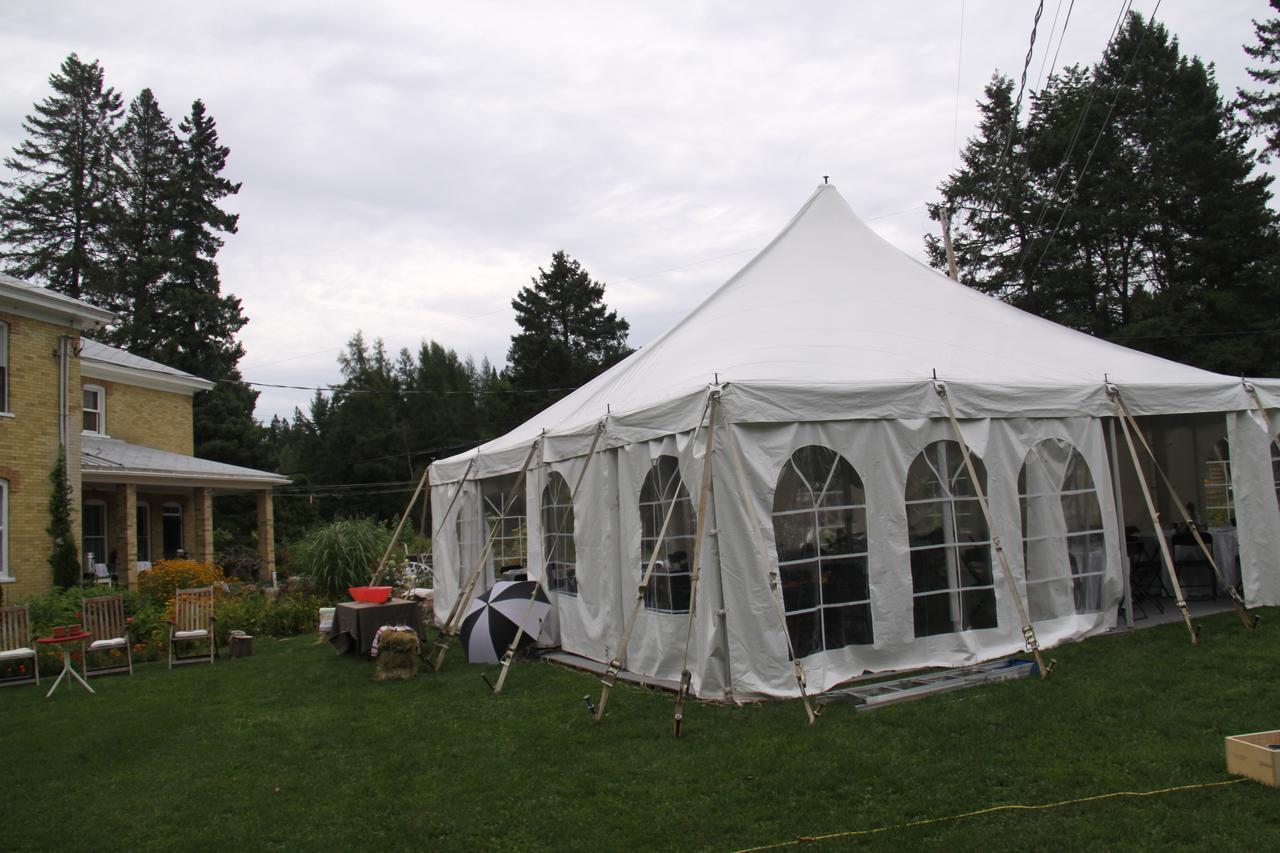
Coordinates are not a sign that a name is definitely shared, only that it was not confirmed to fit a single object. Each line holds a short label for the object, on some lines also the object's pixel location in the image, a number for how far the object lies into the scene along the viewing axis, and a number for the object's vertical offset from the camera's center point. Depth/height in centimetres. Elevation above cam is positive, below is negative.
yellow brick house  1356 +138
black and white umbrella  912 -117
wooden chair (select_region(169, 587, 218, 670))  1083 -114
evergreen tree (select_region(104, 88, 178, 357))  2980 +1067
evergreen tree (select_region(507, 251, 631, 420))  3781 +726
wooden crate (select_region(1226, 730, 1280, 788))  404 -132
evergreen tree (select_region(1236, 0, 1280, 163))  2280 +970
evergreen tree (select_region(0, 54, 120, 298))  3055 +1166
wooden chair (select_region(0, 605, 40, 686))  967 -109
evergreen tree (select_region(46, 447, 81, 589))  1377 -5
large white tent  652 +6
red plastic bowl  1035 -91
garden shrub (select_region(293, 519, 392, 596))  1582 -75
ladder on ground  602 -138
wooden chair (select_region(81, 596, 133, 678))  1042 -108
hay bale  873 -138
